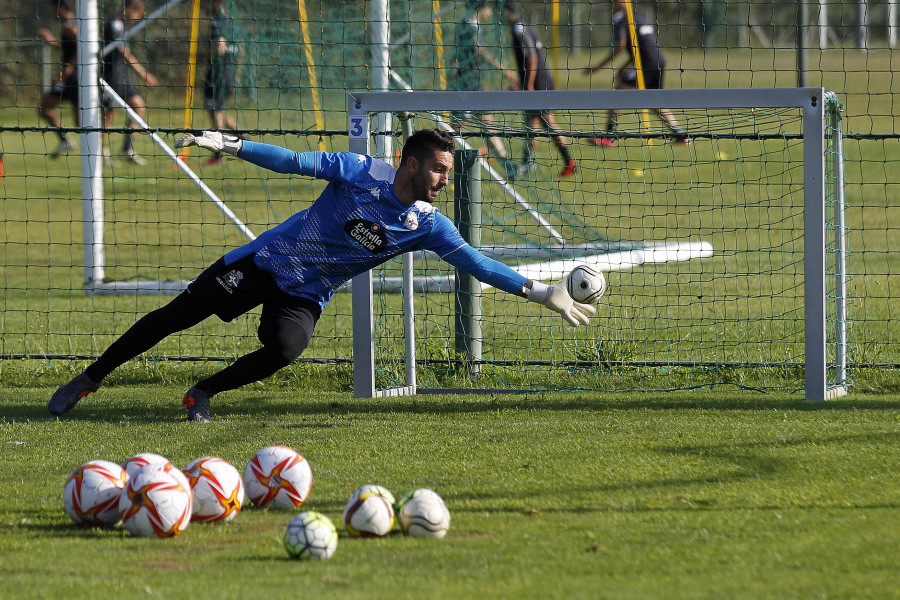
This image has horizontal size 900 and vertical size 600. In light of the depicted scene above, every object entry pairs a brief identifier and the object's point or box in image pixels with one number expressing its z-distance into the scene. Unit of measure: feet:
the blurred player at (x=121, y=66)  97.40
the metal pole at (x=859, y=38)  216.29
